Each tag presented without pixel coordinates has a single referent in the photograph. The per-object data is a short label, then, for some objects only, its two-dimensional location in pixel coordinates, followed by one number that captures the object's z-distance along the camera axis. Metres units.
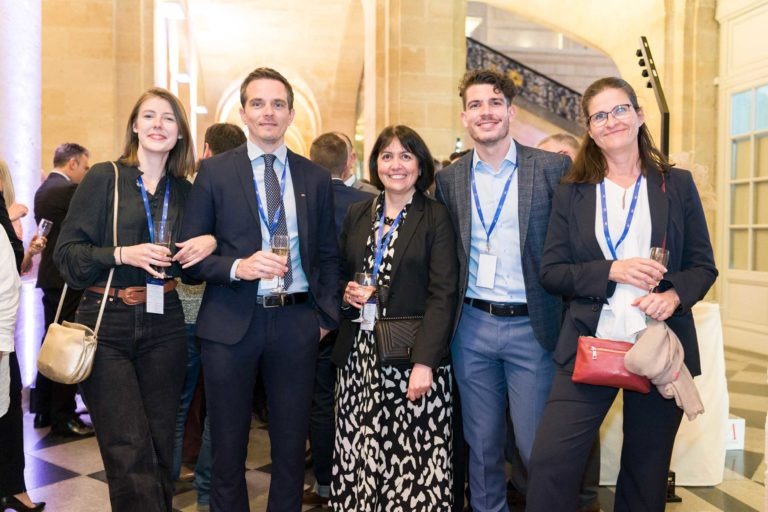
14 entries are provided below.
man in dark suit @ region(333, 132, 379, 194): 4.05
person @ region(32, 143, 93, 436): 4.50
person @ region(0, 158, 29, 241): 3.53
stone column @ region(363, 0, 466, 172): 8.73
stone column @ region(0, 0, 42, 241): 4.55
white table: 3.60
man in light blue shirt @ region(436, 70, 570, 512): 2.54
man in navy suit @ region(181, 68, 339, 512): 2.49
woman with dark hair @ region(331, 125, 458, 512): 2.66
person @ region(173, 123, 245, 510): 3.31
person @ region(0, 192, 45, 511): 3.00
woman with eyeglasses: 2.22
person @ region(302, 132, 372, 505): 3.41
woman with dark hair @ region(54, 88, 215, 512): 2.36
